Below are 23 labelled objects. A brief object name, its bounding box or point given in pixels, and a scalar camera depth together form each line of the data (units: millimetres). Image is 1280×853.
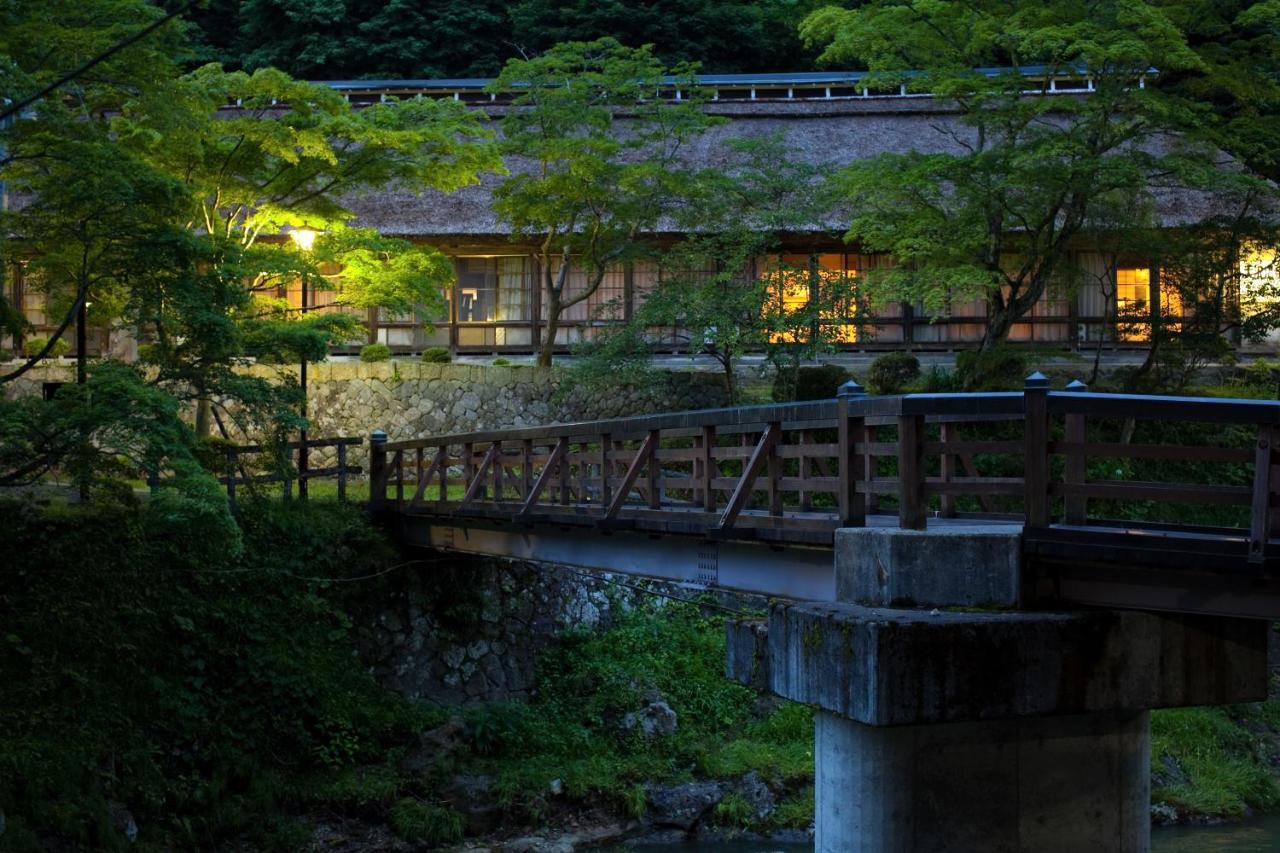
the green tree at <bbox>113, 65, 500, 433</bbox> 15055
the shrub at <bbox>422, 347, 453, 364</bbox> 26938
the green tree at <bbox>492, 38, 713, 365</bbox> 23938
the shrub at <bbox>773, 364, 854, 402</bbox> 24688
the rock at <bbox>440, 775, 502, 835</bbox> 14961
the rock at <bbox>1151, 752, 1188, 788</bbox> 16969
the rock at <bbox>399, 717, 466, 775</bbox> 15586
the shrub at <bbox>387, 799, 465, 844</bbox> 14531
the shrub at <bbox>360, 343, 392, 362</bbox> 26766
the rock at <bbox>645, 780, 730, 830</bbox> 15523
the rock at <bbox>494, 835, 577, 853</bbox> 14516
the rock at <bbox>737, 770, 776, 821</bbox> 15750
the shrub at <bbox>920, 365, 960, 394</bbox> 24234
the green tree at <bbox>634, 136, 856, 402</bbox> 23453
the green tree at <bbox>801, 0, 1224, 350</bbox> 21516
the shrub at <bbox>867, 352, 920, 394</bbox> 25109
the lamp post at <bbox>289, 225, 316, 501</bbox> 18281
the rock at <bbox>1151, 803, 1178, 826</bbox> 16250
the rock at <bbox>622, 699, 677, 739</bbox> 17109
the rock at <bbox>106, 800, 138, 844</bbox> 13133
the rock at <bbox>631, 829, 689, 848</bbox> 15141
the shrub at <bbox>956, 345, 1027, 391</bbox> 24031
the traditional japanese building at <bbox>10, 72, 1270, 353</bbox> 28297
